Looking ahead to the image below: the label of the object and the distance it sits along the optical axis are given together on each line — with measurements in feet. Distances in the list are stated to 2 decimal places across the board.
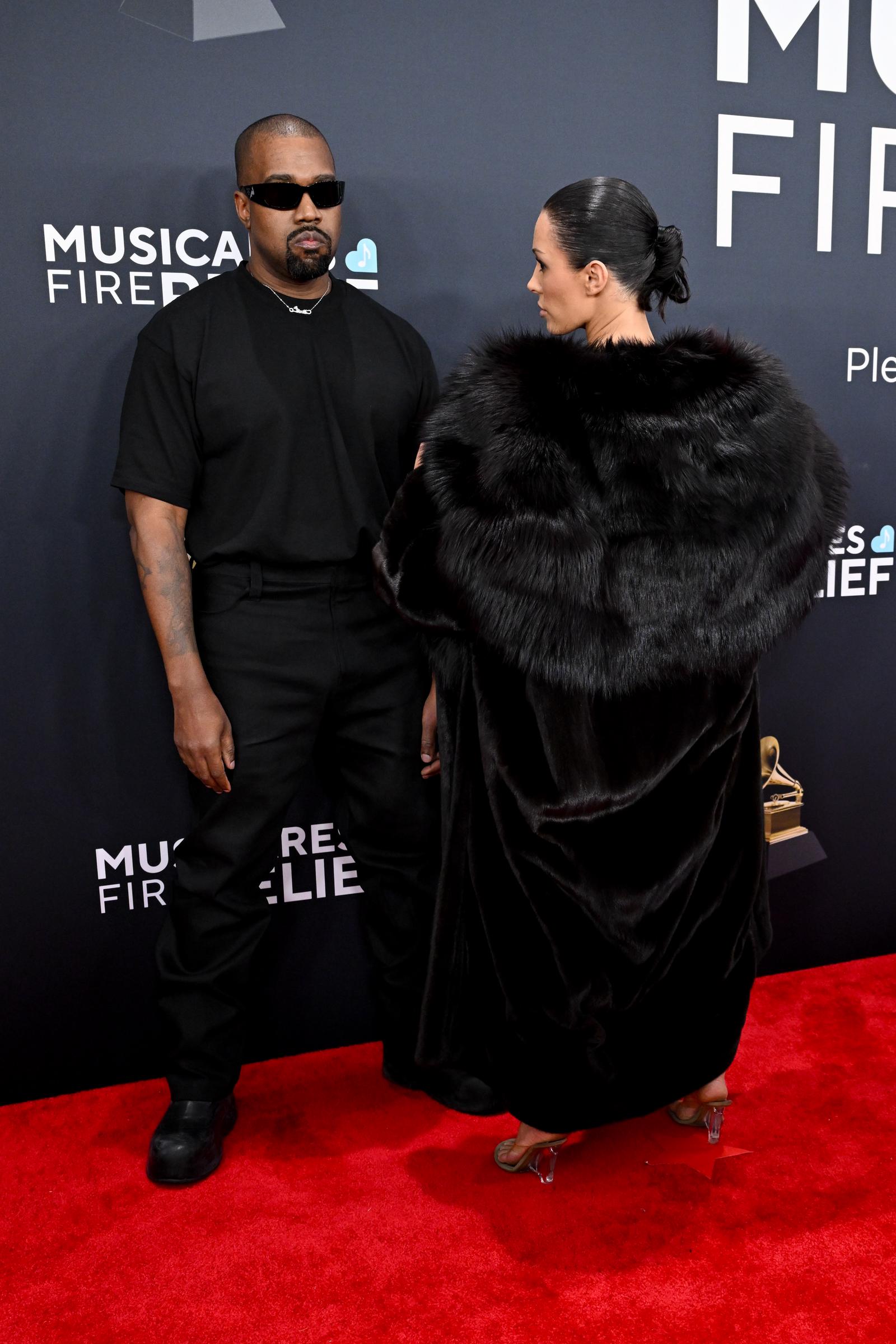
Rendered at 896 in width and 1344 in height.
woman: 4.93
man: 6.09
